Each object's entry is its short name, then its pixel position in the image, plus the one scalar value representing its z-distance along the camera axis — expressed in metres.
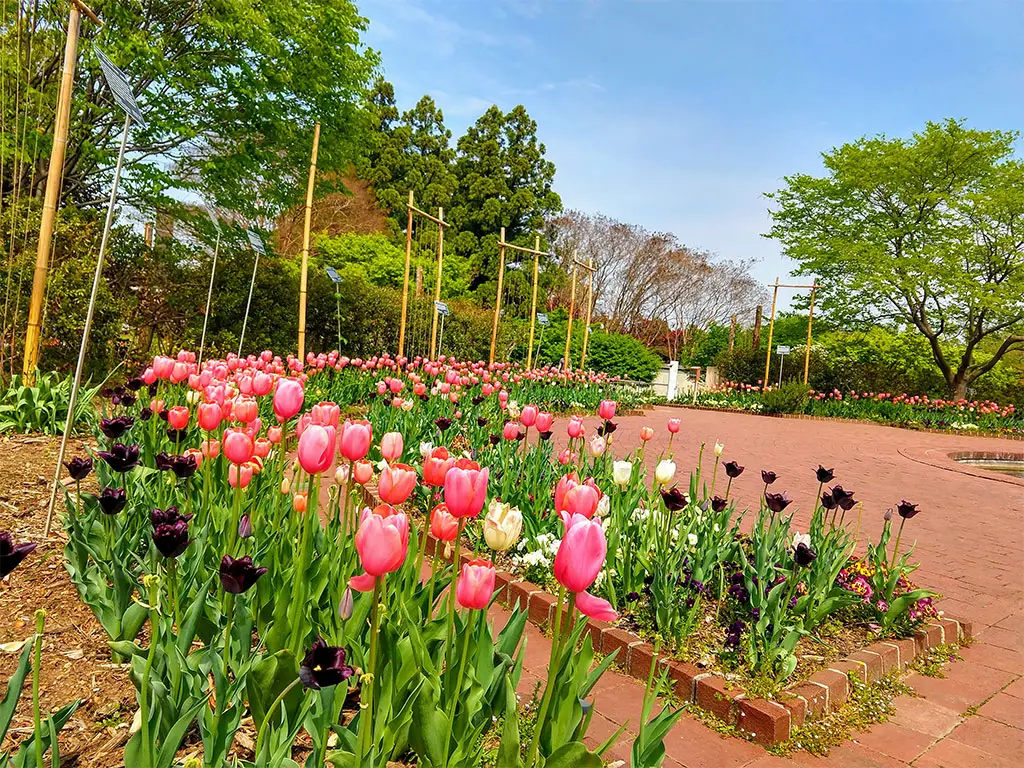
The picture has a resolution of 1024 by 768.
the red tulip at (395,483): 1.53
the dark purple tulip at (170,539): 1.46
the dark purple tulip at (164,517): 1.62
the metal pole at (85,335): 2.61
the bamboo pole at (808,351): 20.47
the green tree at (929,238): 18.91
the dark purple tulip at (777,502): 2.73
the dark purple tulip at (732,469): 3.11
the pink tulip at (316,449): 1.59
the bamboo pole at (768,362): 20.13
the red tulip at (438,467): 1.80
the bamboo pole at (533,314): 13.10
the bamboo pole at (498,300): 13.09
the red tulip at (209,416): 2.28
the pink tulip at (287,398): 2.11
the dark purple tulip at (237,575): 1.33
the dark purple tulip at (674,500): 2.37
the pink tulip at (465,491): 1.39
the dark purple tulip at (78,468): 2.18
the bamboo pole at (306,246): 8.98
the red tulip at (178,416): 2.49
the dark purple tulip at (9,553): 1.13
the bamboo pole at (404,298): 11.01
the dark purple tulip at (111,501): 1.85
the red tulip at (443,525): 1.48
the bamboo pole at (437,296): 11.14
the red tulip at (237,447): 1.96
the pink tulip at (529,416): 3.54
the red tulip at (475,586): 1.32
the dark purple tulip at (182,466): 2.19
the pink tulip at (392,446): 1.99
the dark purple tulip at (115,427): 2.40
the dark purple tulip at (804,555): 2.37
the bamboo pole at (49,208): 4.41
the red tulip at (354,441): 1.71
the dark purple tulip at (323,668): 1.08
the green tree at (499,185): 26.66
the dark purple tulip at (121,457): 2.10
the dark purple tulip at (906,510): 2.92
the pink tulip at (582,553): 1.14
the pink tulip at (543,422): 3.61
